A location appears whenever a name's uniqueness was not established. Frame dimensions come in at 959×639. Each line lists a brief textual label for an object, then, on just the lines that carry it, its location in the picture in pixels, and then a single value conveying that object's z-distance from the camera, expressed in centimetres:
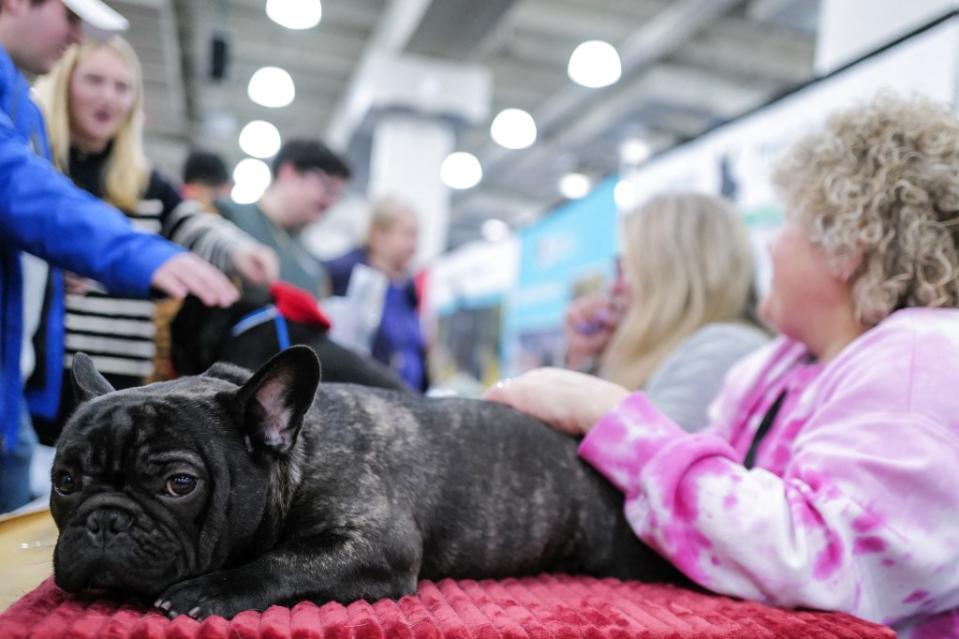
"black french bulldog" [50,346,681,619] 98
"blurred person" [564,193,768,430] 235
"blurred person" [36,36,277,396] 174
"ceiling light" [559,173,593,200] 1301
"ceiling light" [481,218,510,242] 1800
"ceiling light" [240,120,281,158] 1103
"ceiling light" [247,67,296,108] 873
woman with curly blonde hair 123
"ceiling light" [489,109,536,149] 972
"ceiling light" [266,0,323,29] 669
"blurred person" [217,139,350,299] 372
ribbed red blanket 89
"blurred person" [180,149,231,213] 430
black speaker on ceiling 709
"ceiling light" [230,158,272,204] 1316
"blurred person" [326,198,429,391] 453
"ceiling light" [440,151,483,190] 1201
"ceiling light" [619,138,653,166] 890
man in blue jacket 130
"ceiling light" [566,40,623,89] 682
